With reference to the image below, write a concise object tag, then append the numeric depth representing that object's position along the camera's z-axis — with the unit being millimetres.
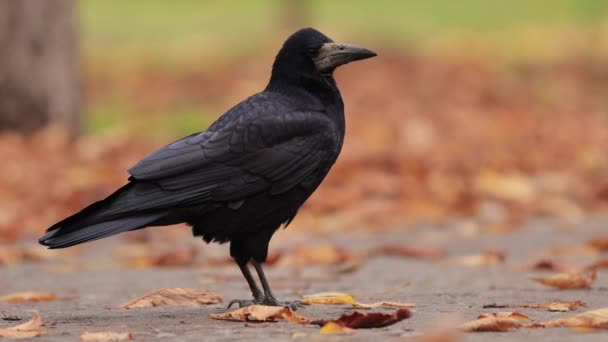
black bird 9328
